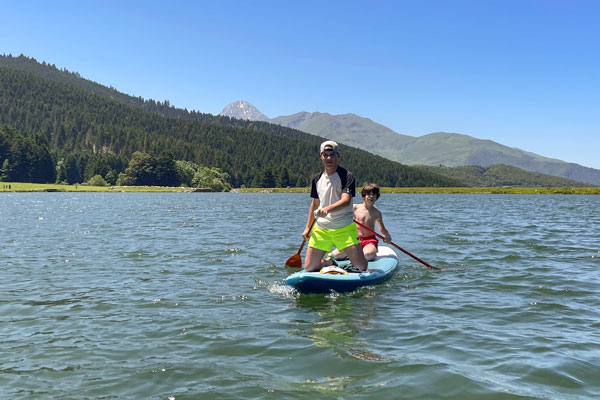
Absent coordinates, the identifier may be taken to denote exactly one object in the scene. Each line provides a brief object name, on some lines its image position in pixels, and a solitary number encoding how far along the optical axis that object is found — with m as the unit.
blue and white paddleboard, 10.43
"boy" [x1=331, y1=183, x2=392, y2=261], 12.36
